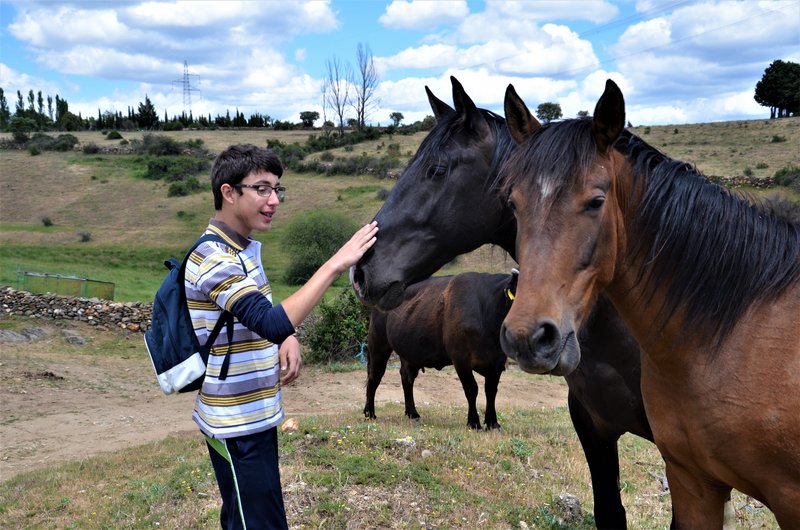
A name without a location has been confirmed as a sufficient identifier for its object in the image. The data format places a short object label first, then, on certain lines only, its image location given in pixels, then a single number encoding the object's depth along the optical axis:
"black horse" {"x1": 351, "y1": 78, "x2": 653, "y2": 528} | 3.23
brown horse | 2.30
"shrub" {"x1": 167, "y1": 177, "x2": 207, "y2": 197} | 41.79
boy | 2.70
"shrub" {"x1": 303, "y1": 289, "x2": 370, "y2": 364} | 16.64
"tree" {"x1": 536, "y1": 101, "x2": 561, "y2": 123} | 51.65
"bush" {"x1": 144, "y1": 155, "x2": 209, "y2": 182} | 45.66
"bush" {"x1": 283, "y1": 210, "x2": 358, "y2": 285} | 28.22
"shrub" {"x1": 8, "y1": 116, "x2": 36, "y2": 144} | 56.88
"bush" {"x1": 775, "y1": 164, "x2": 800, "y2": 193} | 27.94
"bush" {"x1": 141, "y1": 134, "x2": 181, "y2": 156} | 54.06
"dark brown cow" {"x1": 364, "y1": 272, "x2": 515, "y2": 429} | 9.29
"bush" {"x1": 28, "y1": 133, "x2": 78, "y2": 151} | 54.94
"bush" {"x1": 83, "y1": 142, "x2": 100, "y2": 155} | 54.28
